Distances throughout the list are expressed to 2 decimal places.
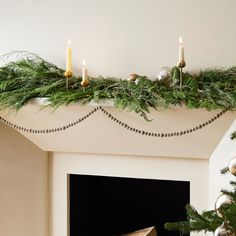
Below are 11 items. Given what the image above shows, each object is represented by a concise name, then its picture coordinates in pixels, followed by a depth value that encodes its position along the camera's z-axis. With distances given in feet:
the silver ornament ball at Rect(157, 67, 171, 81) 12.61
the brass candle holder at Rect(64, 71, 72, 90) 12.53
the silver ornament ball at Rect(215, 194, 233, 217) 12.12
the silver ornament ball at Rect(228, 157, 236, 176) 11.71
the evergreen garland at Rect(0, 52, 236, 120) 11.99
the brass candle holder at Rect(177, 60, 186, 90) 11.95
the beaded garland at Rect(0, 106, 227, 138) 12.64
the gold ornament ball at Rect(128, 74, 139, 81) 12.89
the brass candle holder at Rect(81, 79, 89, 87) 12.60
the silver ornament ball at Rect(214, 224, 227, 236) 10.20
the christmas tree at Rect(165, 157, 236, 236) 10.22
